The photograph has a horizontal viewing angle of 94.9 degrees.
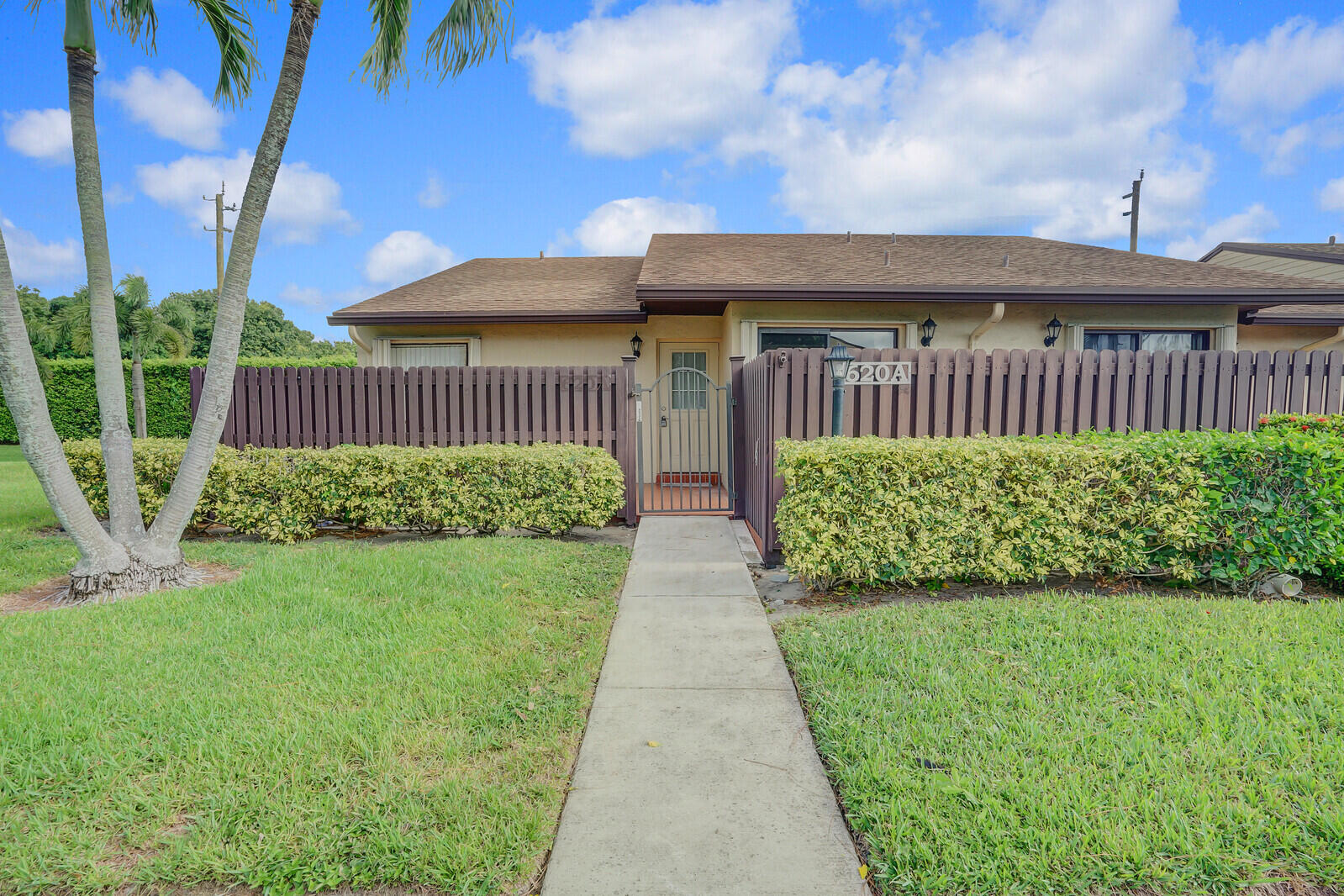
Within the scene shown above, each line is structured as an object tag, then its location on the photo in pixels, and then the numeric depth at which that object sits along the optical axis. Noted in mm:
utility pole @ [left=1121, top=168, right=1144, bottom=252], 21547
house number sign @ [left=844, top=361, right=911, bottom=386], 5668
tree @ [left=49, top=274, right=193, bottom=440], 14195
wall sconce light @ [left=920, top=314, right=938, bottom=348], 8953
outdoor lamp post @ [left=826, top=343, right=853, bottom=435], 5629
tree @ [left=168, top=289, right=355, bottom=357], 28691
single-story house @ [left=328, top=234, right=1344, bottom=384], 8492
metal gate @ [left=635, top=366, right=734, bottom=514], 9961
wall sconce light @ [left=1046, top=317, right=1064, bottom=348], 9016
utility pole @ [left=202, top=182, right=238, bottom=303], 21625
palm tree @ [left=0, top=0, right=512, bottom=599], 4473
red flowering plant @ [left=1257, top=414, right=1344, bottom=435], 5332
